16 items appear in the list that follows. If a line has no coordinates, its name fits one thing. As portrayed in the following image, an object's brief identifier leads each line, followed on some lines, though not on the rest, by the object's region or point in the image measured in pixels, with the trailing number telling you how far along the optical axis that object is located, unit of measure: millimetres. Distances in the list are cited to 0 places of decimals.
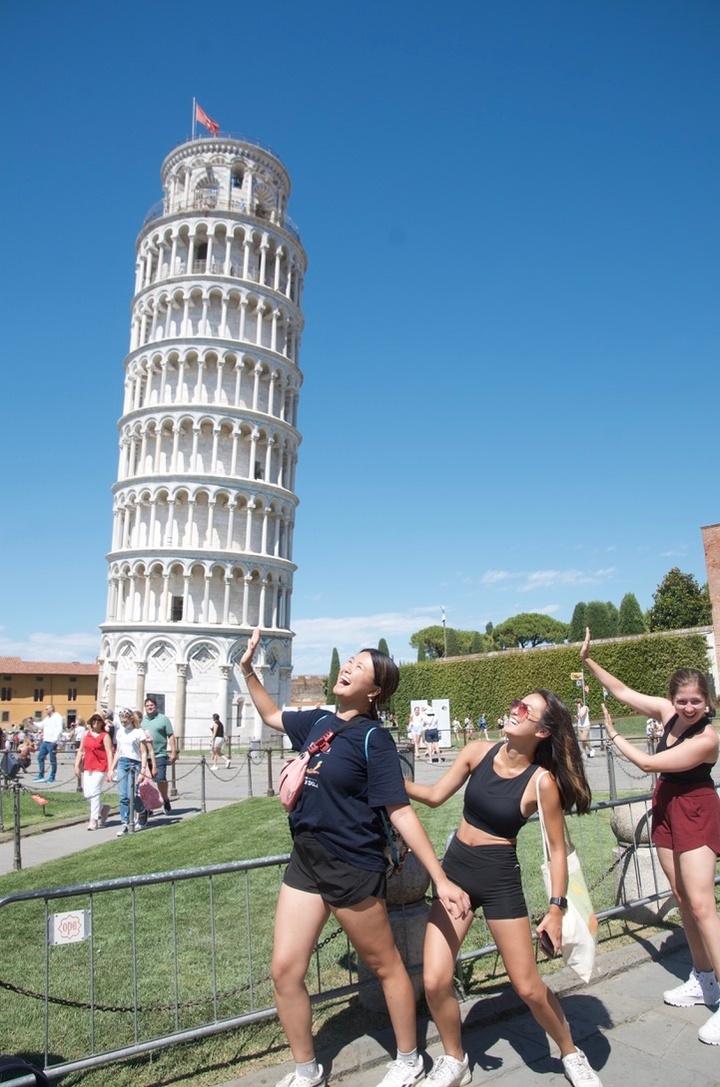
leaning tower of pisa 45219
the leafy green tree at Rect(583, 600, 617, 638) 68250
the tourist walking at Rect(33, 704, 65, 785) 22719
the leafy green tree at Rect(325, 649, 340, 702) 78000
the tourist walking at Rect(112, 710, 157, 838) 12781
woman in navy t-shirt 3539
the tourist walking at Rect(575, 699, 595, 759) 23234
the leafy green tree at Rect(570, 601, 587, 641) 74500
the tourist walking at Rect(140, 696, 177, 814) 14141
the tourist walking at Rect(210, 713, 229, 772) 30519
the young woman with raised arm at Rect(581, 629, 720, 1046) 4574
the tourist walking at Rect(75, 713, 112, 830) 13094
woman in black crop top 3666
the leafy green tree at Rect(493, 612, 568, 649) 100625
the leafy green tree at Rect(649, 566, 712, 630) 60500
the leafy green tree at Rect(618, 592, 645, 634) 64188
